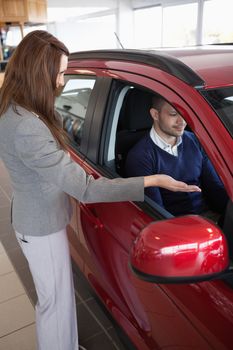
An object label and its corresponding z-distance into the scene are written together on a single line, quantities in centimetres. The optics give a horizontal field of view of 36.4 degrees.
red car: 84
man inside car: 162
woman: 111
